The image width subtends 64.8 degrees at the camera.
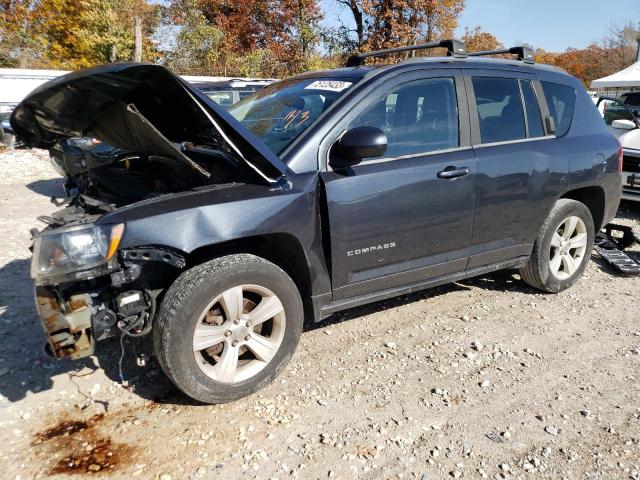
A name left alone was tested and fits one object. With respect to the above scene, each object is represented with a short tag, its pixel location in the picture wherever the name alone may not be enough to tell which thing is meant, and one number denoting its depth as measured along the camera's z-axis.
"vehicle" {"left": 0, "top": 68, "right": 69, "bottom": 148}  12.98
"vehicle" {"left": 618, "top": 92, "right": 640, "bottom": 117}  9.85
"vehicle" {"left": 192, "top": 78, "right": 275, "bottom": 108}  8.99
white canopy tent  14.21
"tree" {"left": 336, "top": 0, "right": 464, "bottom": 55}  20.16
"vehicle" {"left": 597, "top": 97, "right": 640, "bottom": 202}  6.96
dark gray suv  2.49
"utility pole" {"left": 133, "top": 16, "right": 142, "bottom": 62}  14.47
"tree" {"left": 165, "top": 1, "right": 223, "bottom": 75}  19.88
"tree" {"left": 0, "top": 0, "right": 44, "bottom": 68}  21.39
